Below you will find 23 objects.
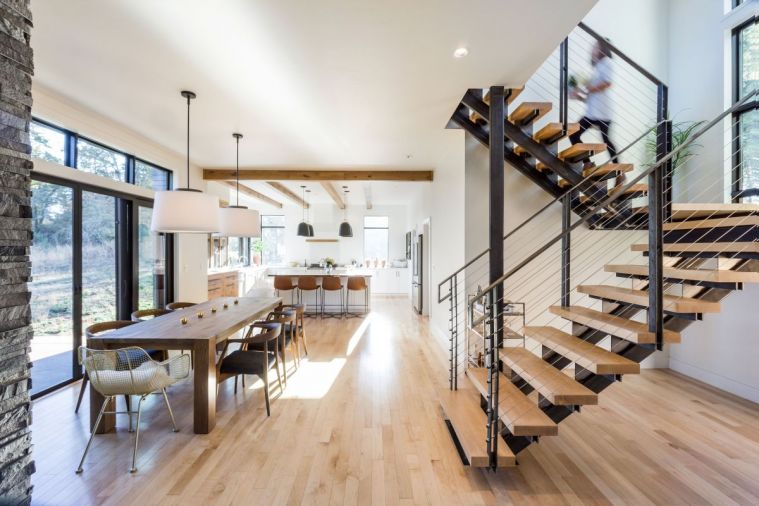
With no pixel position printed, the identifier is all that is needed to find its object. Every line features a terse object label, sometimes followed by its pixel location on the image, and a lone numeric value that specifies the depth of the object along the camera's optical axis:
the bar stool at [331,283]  6.86
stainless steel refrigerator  7.48
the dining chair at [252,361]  2.99
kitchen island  7.24
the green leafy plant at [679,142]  3.71
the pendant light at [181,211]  2.85
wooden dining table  2.60
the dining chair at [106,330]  2.86
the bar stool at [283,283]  6.83
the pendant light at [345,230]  9.70
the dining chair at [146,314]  3.60
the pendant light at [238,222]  4.00
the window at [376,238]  10.89
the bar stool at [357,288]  6.99
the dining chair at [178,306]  4.22
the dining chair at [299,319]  4.11
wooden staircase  2.04
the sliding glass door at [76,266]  3.40
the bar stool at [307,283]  6.74
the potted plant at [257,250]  10.55
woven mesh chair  2.33
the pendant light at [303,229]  9.30
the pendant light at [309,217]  9.50
